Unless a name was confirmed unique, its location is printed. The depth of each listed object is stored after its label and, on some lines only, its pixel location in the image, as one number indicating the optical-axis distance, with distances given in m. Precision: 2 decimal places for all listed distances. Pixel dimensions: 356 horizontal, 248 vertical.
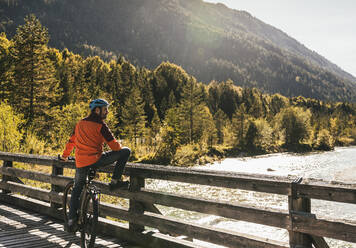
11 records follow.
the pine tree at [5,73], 37.50
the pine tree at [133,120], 60.56
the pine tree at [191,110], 62.66
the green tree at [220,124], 75.71
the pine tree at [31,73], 34.75
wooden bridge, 3.75
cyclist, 4.98
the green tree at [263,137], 69.62
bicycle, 4.97
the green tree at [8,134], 18.39
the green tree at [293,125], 80.14
